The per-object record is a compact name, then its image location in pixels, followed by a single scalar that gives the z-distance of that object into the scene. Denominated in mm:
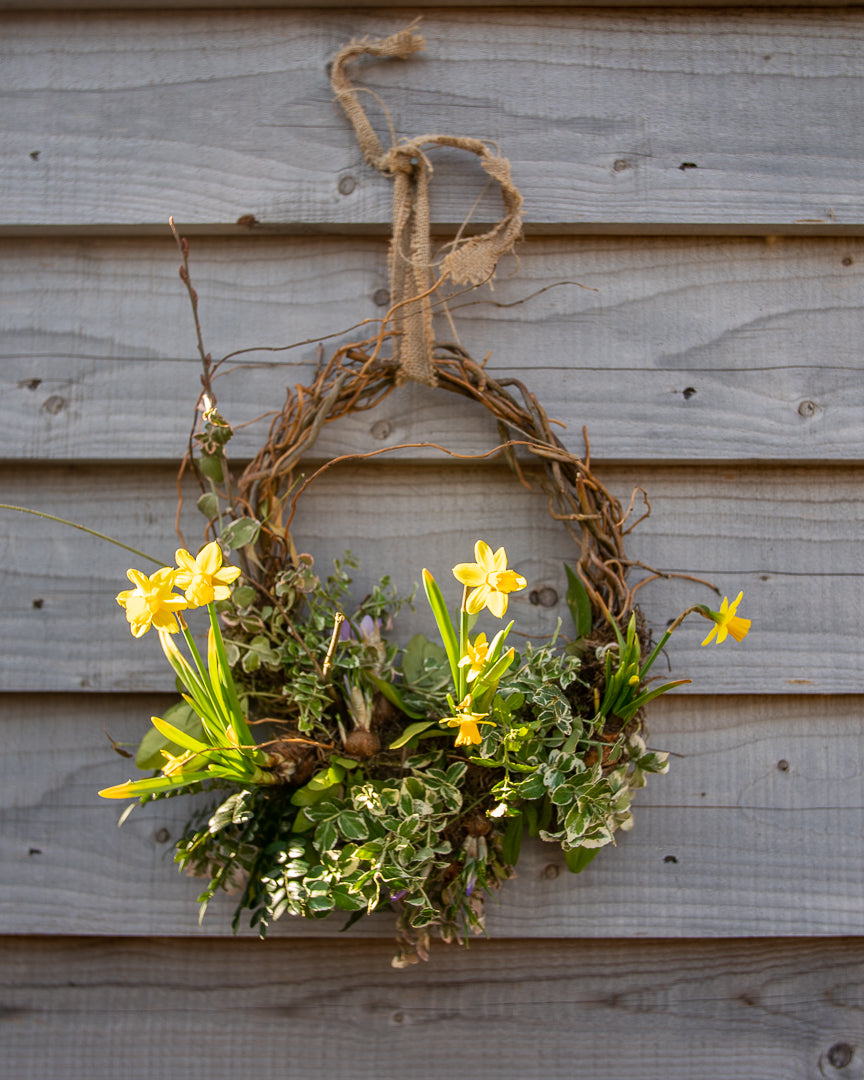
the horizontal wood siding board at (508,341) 937
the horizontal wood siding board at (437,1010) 936
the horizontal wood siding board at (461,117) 930
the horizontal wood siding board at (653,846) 925
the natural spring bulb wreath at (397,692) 763
